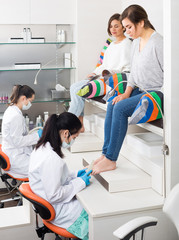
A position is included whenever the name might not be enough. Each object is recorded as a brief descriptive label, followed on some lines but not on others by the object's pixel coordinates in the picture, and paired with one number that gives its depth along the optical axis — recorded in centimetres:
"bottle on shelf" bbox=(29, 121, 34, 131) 397
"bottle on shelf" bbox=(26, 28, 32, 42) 387
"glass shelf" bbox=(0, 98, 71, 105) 401
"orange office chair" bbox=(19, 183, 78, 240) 192
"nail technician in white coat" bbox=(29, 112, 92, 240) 196
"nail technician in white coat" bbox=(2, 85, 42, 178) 302
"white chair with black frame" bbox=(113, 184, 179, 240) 151
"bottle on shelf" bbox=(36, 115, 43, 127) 396
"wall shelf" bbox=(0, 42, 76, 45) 386
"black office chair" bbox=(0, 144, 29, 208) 292
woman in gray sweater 222
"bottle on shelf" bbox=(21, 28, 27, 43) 387
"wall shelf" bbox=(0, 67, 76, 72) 390
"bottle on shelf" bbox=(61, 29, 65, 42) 397
